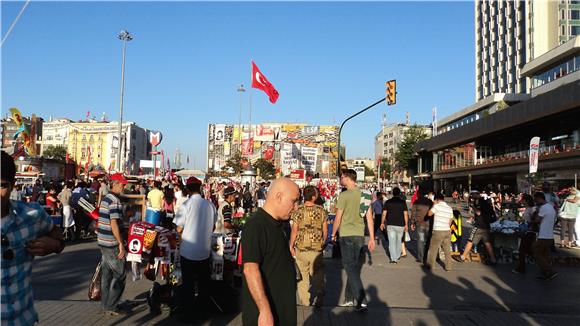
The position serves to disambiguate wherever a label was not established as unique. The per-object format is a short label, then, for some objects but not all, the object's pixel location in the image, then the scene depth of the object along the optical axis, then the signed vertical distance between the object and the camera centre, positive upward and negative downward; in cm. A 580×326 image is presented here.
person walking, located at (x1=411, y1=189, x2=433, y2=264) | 1164 -100
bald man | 314 -56
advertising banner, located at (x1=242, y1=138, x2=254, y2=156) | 12235 +872
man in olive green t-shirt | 689 -67
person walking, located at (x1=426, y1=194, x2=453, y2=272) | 1021 -95
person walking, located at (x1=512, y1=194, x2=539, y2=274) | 1002 -121
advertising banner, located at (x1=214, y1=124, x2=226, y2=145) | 15362 +1324
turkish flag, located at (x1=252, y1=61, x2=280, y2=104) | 2469 +493
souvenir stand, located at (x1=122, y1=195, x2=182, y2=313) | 636 -103
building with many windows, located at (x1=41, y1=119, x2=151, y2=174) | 13275 +1073
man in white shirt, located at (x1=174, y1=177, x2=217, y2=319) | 597 -90
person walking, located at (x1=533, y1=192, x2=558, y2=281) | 941 -105
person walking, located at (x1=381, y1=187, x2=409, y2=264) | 1117 -90
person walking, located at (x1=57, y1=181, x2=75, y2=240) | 1380 -107
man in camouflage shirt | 685 -90
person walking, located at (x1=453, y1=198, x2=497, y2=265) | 1126 -96
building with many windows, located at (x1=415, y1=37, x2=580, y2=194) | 3562 +476
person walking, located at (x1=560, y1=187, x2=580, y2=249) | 1455 -85
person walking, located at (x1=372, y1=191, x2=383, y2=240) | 1538 -77
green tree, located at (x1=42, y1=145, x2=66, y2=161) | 11331 +556
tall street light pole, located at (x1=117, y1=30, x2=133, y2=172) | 3828 +766
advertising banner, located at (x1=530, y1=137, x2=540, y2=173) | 1875 +118
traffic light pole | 2167 +334
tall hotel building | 6944 +2365
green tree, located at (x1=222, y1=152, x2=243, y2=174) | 9319 +310
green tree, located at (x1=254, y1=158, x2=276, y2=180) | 9118 +249
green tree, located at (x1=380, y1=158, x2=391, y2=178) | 12868 +423
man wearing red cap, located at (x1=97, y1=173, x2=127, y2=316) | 614 -97
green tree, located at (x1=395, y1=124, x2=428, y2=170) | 8331 +656
